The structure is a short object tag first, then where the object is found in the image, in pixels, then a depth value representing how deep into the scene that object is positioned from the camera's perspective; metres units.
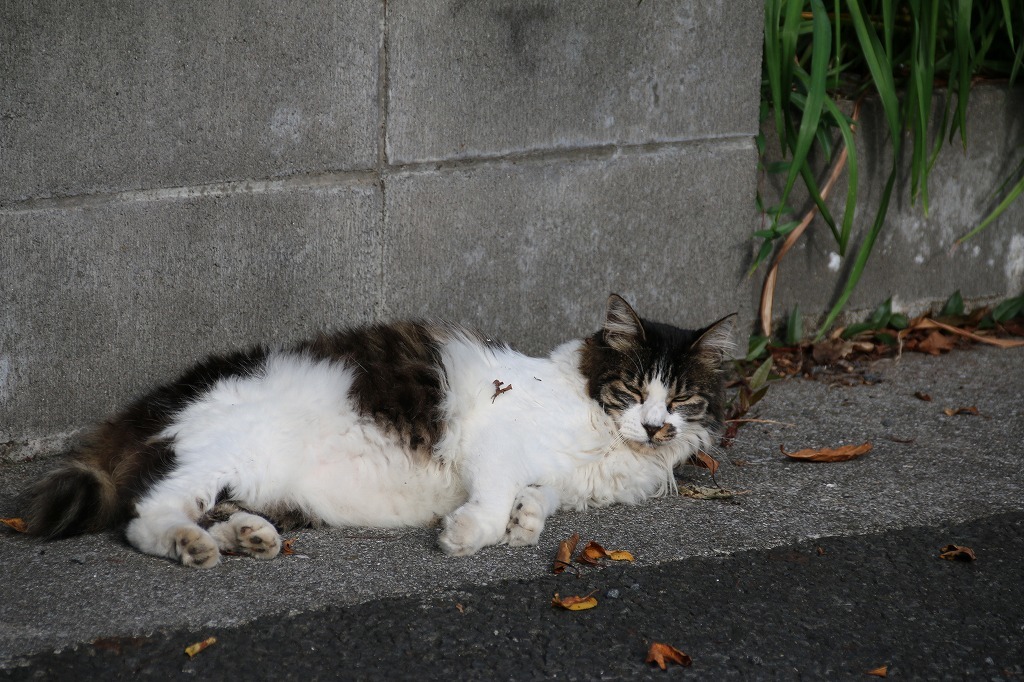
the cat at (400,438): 5.56
